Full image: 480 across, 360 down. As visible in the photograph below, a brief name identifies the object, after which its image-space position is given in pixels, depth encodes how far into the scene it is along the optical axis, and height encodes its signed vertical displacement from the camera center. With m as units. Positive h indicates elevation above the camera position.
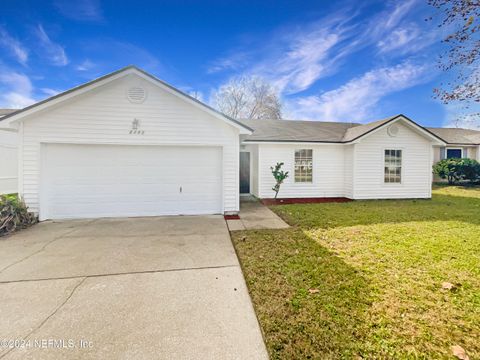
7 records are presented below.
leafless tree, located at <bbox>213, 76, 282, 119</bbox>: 27.20 +10.31
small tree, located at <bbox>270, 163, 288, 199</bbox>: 10.19 +0.25
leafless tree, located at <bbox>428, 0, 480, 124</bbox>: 4.43 +2.87
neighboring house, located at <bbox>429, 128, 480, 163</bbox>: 17.59 +2.79
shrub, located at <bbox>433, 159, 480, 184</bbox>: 15.39 +0.90
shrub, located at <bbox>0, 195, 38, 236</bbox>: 5.62 -1.06
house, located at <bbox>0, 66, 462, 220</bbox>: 6.58 +0.88
